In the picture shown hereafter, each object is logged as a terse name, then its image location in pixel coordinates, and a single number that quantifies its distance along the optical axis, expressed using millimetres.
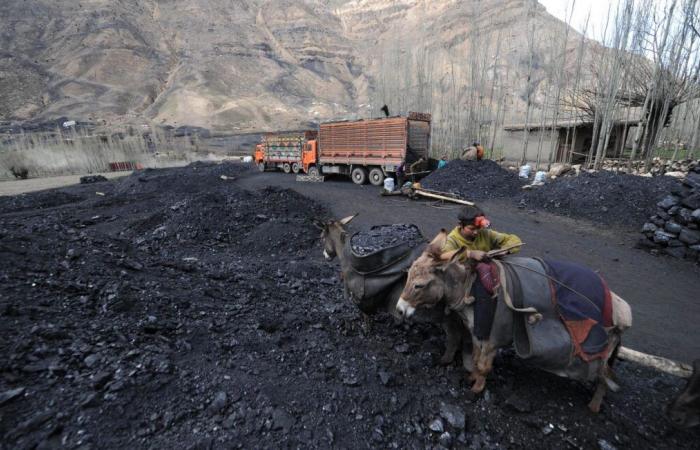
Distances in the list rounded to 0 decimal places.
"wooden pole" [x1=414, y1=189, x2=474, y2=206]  11680
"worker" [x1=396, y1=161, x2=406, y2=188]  15078
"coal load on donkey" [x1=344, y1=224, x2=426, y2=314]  3605
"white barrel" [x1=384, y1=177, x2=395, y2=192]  13852
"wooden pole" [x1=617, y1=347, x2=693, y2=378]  3170
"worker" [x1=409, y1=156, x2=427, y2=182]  15327
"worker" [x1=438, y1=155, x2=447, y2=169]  15469
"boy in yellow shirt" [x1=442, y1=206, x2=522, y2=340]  2746
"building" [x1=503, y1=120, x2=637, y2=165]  17795
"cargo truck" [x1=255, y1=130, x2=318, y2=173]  20562
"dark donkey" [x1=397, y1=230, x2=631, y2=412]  2637
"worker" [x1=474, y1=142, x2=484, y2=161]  14641
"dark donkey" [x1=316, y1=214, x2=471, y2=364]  3367
